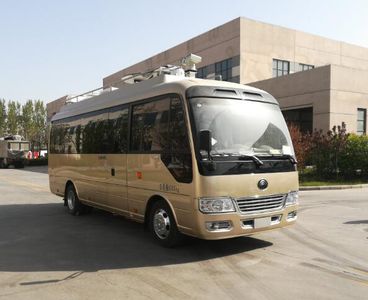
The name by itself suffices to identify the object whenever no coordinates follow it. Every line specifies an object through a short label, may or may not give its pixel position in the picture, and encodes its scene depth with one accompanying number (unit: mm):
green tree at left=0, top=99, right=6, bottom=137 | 70625
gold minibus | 6188
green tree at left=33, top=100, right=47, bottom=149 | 70188
